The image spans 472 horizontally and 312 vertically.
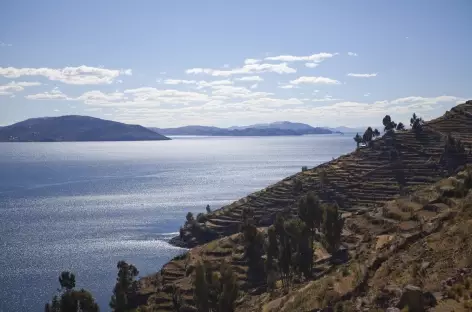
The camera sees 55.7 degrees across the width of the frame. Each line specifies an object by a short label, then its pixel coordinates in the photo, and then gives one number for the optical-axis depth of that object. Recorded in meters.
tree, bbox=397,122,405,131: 196.12
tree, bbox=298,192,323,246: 85.19
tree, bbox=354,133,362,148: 190.36
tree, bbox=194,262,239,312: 56.16
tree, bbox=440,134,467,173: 138.00
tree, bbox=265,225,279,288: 77.06
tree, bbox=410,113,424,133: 176.91
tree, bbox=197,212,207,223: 140.96
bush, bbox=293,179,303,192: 146.75
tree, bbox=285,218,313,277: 66.81
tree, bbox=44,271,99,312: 67.50
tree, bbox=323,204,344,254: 73.44
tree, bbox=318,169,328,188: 144.43
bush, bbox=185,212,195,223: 140.20
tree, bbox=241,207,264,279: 87.25
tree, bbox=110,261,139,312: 80.56
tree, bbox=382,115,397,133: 186.88
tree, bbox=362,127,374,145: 180.25
